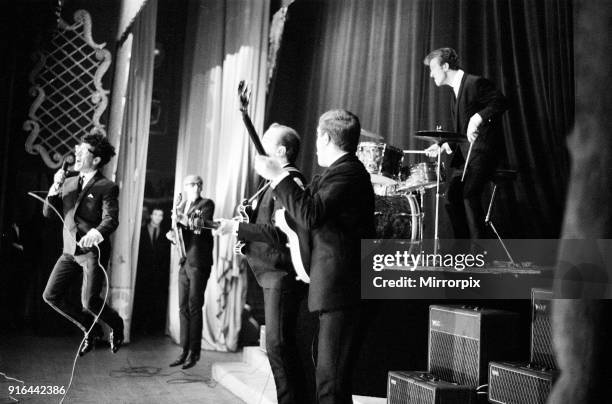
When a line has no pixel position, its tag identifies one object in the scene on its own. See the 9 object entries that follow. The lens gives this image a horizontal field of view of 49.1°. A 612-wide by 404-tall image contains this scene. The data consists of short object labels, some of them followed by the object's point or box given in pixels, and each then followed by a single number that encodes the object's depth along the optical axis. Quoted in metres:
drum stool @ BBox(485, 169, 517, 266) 3.84
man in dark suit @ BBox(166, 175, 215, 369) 4.64
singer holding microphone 3.66
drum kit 4.48
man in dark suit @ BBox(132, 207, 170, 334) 5.76
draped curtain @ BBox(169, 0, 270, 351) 5.77
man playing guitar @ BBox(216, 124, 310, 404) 2.78
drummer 3.71
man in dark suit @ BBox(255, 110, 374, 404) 2.29
